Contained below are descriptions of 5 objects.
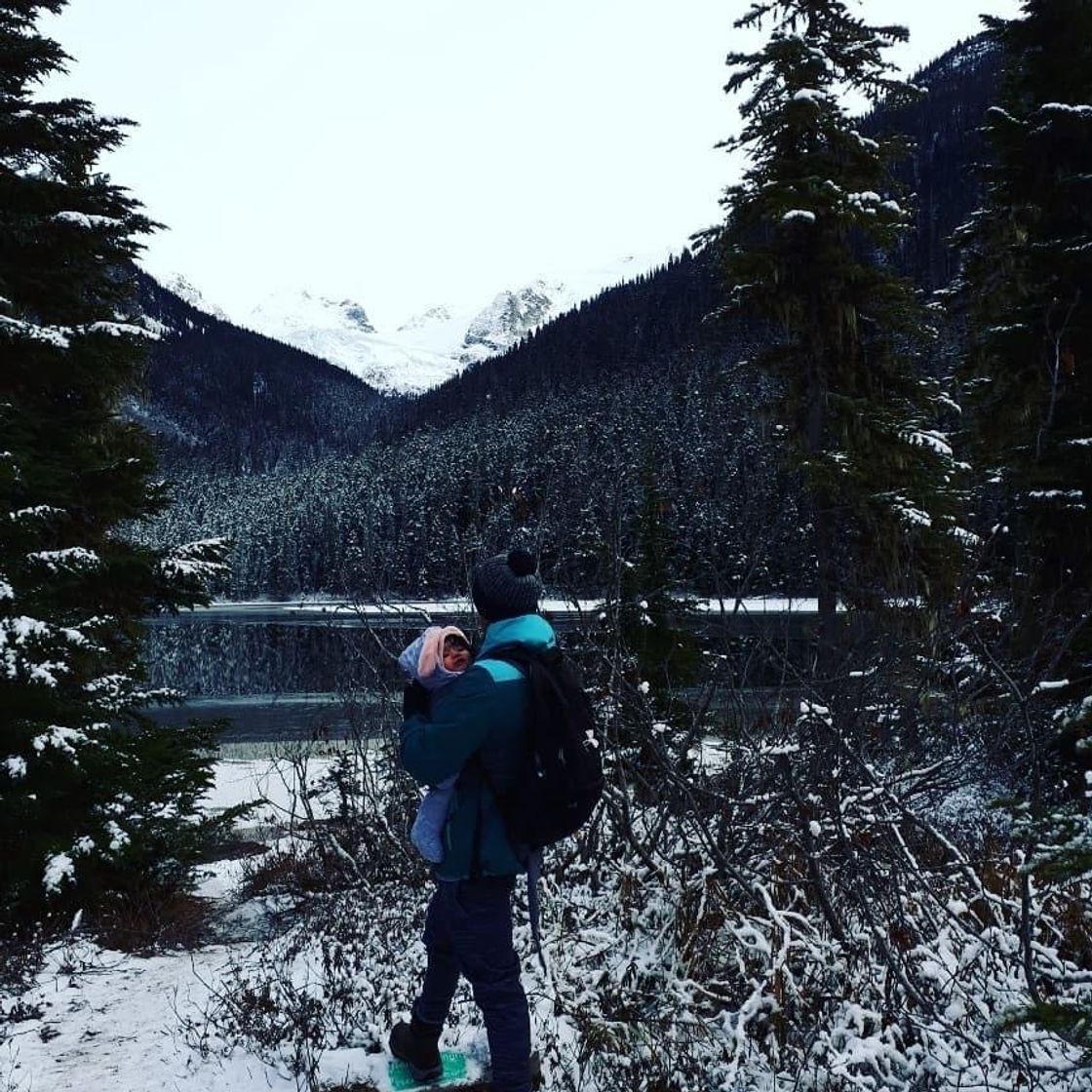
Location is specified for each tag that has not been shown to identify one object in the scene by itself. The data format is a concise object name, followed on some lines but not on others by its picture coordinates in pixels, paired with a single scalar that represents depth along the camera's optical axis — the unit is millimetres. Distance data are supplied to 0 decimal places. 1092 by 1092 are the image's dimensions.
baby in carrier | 2947
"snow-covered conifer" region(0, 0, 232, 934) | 5867
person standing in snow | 2836
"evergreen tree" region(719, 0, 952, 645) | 11422
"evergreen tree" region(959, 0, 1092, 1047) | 9156
